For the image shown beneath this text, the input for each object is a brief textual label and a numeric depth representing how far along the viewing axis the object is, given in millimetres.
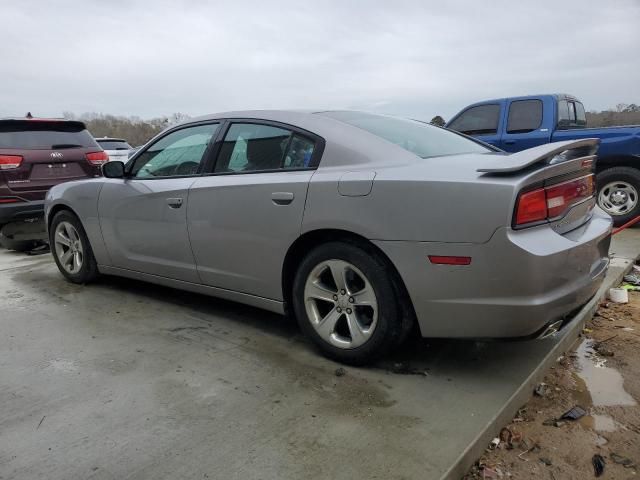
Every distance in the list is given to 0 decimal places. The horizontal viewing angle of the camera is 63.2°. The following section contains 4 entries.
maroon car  6156
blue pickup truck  6734
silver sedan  2371
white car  13589
